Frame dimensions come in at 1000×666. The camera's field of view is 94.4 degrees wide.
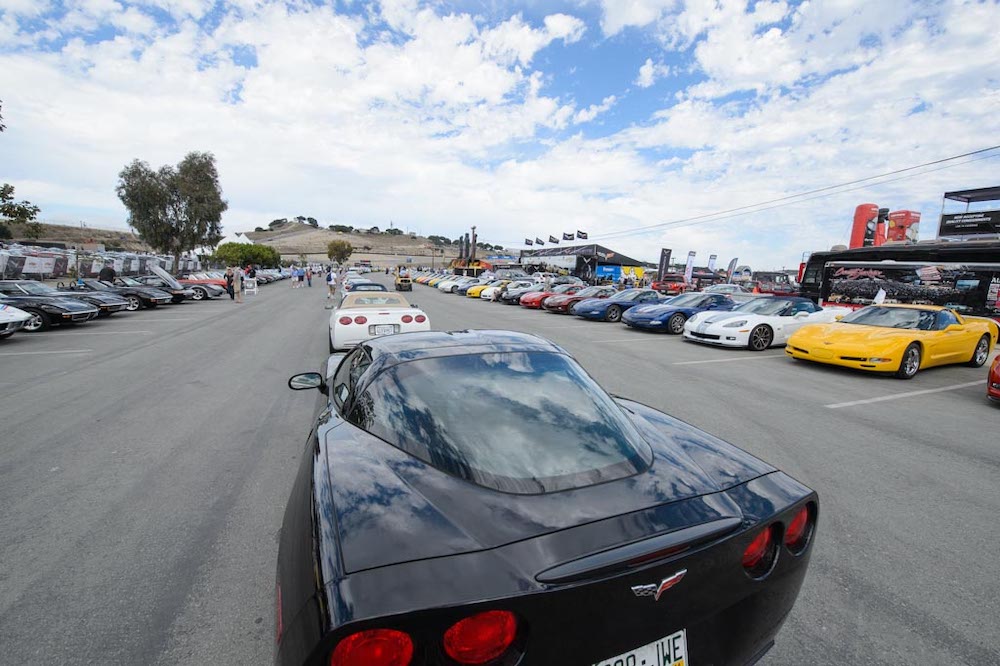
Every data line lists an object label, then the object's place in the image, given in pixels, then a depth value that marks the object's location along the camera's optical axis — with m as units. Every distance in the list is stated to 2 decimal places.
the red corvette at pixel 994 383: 6.11
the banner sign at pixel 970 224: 29.57
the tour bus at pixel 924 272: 13.09
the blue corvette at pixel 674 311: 13.58
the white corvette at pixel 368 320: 8.27
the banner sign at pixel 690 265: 43.28
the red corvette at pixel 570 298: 19.12
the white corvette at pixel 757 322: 10.63
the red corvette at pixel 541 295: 21.91
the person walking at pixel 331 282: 25.91
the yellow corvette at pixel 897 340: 7.69
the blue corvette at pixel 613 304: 16.53
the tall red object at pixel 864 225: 34.19
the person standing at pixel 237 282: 21.56
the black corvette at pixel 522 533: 1.17
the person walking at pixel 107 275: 21.15
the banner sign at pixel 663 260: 39.95
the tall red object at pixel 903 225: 34.31
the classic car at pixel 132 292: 16.58
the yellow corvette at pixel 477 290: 30.69
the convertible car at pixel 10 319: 9.59
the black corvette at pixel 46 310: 11.48
